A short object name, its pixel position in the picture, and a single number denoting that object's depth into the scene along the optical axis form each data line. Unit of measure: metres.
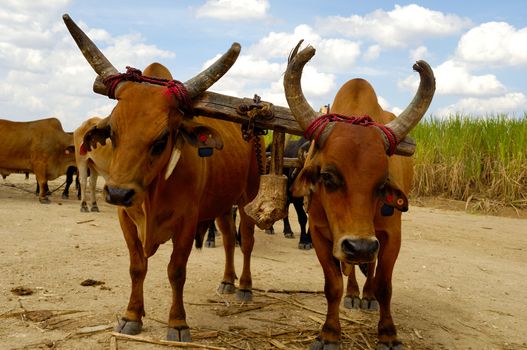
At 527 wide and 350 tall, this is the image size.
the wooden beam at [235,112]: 3.96
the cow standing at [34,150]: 13.55
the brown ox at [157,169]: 3.46
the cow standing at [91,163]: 9.70
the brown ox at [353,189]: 3.33
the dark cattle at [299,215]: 8.23
